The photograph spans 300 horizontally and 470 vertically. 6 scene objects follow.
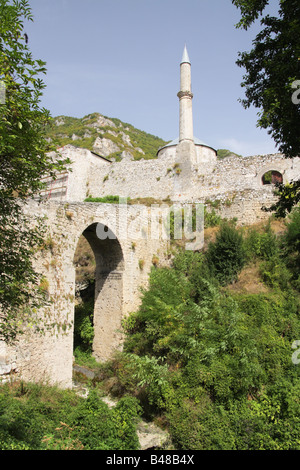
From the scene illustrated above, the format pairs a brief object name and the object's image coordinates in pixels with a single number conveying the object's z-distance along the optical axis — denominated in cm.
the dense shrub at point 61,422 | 637
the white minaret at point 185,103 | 2506
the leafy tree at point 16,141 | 492
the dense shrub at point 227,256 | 1330
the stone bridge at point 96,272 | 938
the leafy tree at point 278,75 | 649
